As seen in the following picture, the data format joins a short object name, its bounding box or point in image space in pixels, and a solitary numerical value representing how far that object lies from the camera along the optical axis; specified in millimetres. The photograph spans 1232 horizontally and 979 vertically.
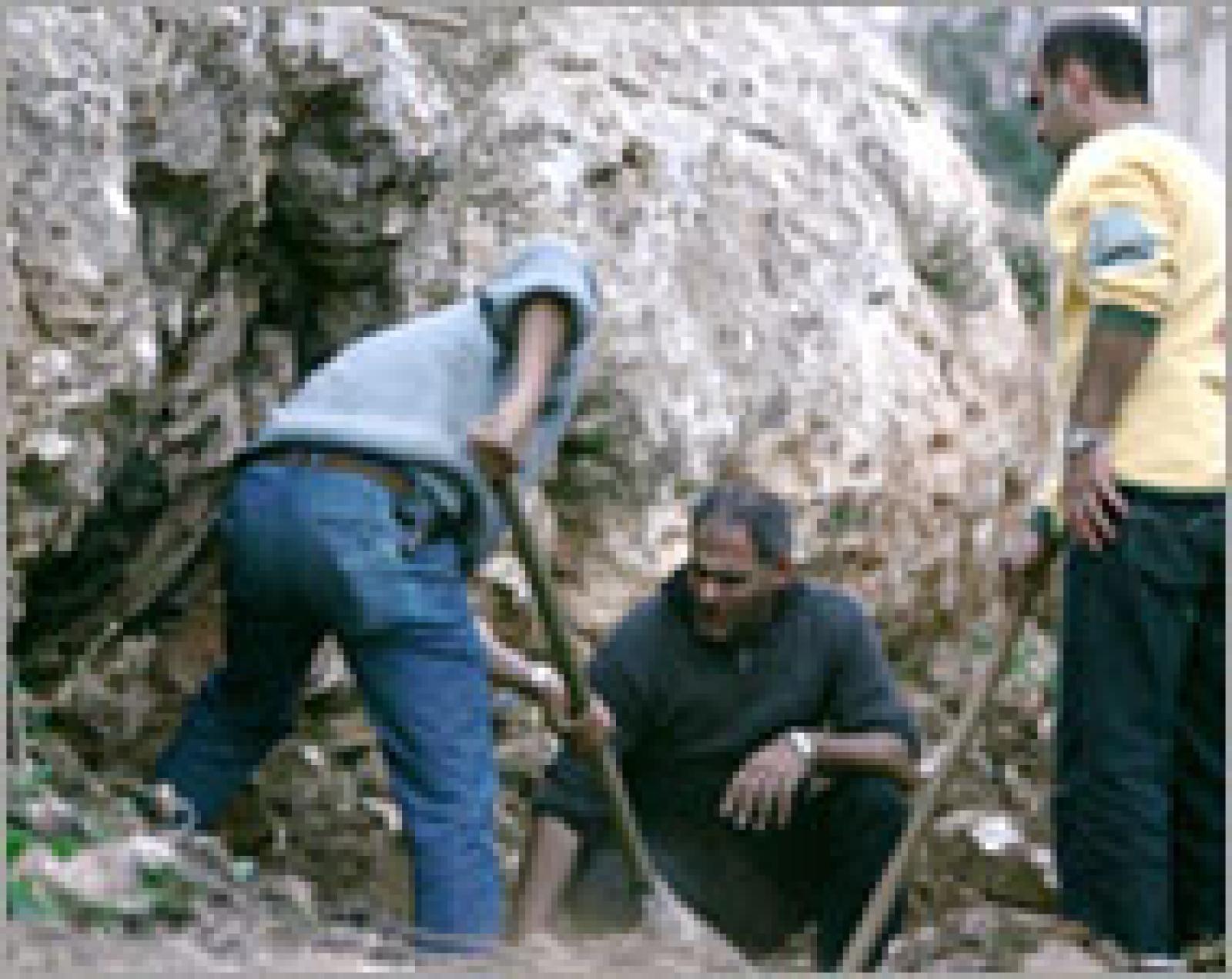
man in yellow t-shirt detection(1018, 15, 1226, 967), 4320
